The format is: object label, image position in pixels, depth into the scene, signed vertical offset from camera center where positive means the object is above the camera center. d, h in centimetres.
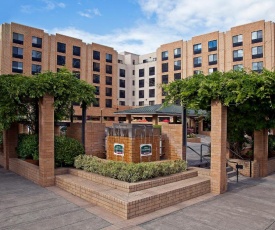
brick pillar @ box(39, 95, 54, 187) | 830 -84
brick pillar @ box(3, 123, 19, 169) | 1109 -117
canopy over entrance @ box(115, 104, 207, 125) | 2725 +48
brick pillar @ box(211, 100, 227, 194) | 796 -97
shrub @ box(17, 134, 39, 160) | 980 -124
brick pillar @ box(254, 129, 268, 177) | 1082 -146
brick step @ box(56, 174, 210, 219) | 587 -202
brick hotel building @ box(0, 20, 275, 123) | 4172 +1097
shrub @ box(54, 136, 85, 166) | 905 -124
